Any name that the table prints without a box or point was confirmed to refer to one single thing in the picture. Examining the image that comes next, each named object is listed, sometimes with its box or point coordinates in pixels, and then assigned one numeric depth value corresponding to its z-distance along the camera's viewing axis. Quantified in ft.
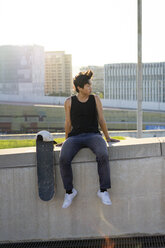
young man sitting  12.66
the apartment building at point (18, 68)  468.34
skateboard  13.12
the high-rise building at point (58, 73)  626.64
